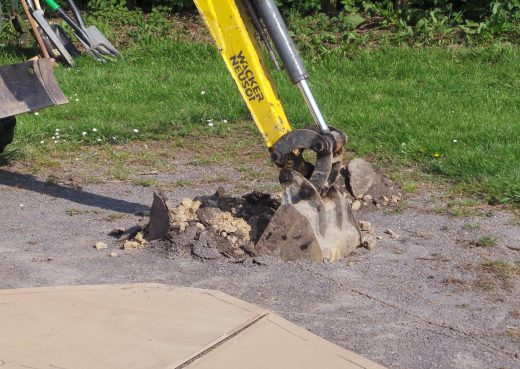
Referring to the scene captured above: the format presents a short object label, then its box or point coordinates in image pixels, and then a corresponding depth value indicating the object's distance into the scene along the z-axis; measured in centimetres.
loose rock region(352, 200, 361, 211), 1132
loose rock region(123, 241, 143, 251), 990
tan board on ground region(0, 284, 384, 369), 708
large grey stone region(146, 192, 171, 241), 982
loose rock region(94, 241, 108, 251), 997
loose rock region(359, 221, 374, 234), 1030
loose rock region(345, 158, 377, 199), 1156
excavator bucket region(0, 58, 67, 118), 1225
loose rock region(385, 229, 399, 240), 1043
